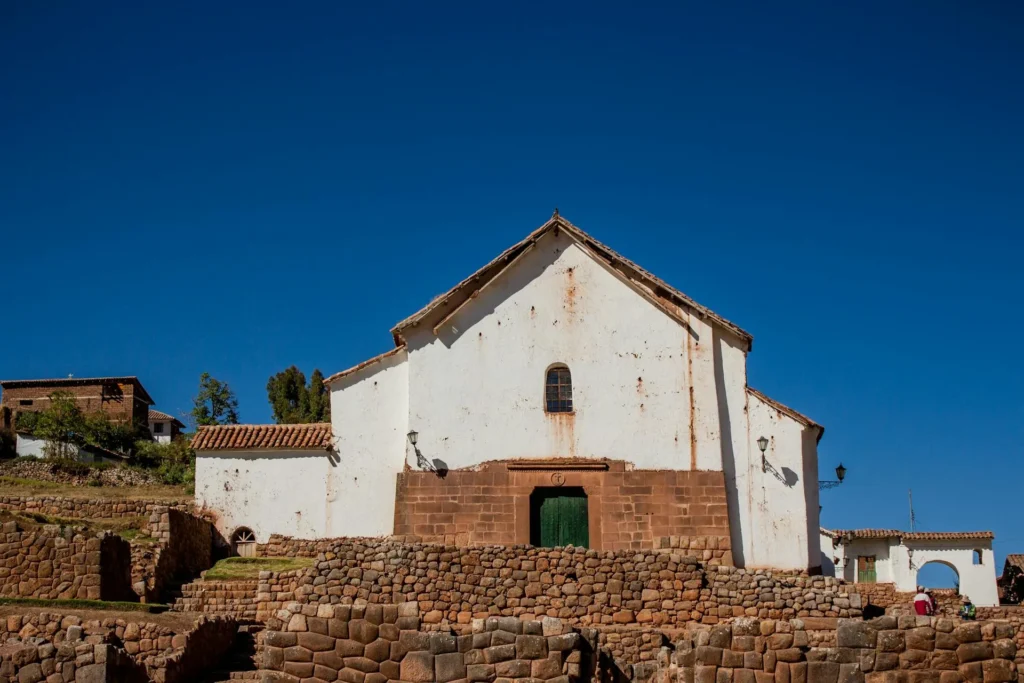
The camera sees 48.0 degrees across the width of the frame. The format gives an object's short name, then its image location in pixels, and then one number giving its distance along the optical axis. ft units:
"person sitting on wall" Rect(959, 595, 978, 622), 84.69
